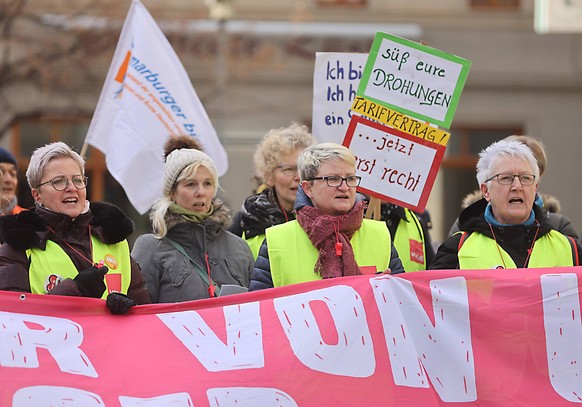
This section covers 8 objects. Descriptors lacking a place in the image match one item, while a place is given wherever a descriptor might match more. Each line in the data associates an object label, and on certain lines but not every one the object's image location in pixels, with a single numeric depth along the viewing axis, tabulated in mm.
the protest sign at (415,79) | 12906
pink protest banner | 9750
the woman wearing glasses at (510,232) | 10859
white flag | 15766
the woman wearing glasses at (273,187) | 13227
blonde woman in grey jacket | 11531
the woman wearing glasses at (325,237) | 10547
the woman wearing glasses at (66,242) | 10211
